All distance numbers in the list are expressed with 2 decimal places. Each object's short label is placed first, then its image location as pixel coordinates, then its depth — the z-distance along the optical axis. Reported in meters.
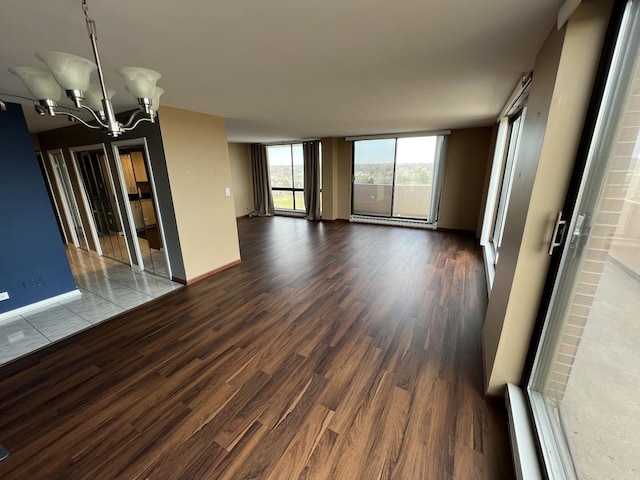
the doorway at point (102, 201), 3.91
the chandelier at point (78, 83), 1.03
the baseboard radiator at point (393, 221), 6.19
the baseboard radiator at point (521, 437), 1.18
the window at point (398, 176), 5.91
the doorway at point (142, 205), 3.37
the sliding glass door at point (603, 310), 0.91
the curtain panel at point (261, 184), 7.86
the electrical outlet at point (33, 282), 2.91
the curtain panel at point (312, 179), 6.99
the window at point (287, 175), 7.71
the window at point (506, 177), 3.30
